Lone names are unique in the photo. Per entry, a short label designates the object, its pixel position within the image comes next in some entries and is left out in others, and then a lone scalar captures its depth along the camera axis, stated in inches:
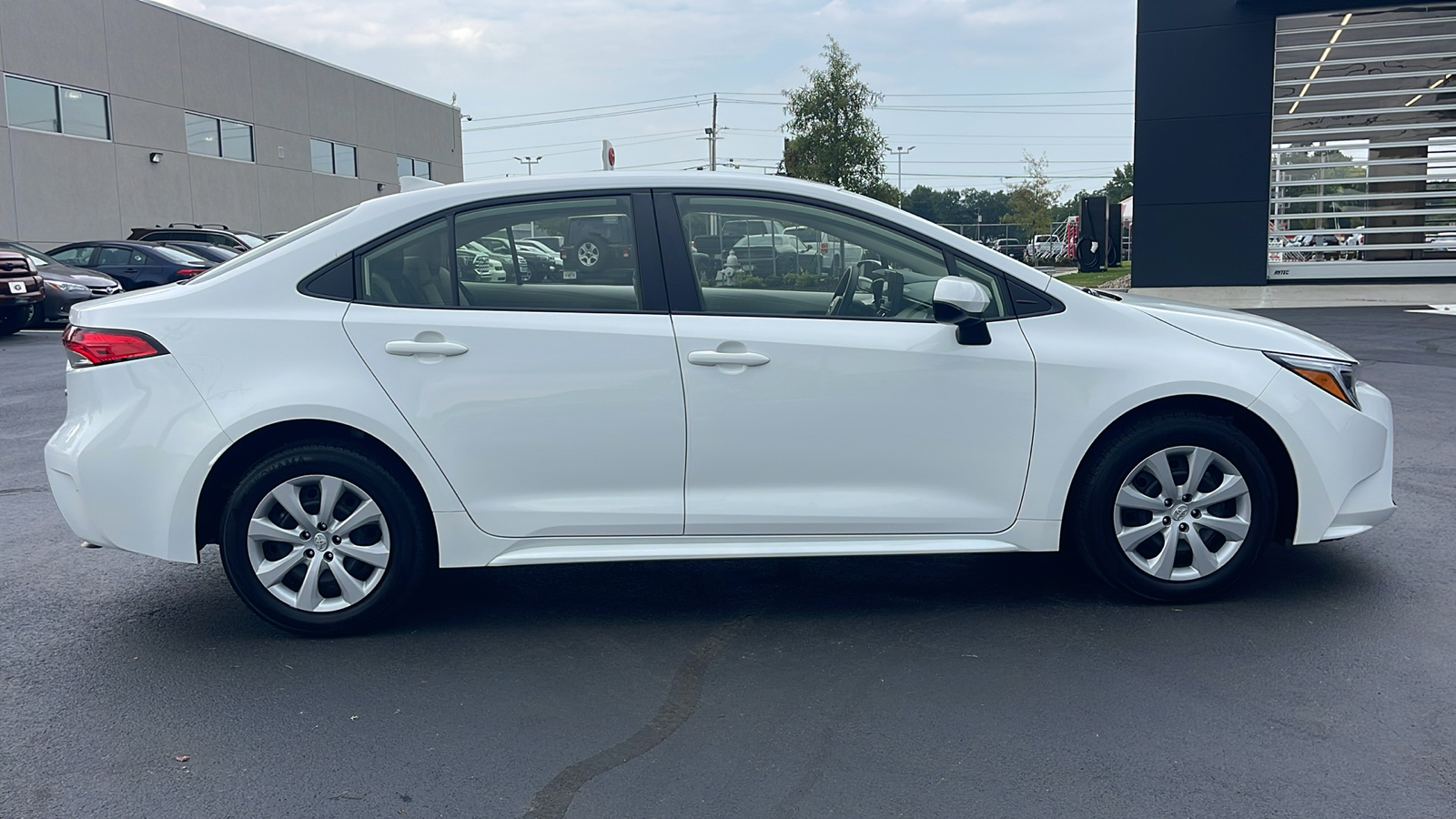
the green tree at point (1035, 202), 2332.7
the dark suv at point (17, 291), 628.1
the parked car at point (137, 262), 782.5
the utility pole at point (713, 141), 2724.4
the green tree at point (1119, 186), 4063.7
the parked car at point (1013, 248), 1986.1
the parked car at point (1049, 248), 1934.1
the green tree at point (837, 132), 1636.3
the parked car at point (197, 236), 967.6
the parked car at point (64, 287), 697.0
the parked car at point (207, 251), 856.9
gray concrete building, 1088.2
